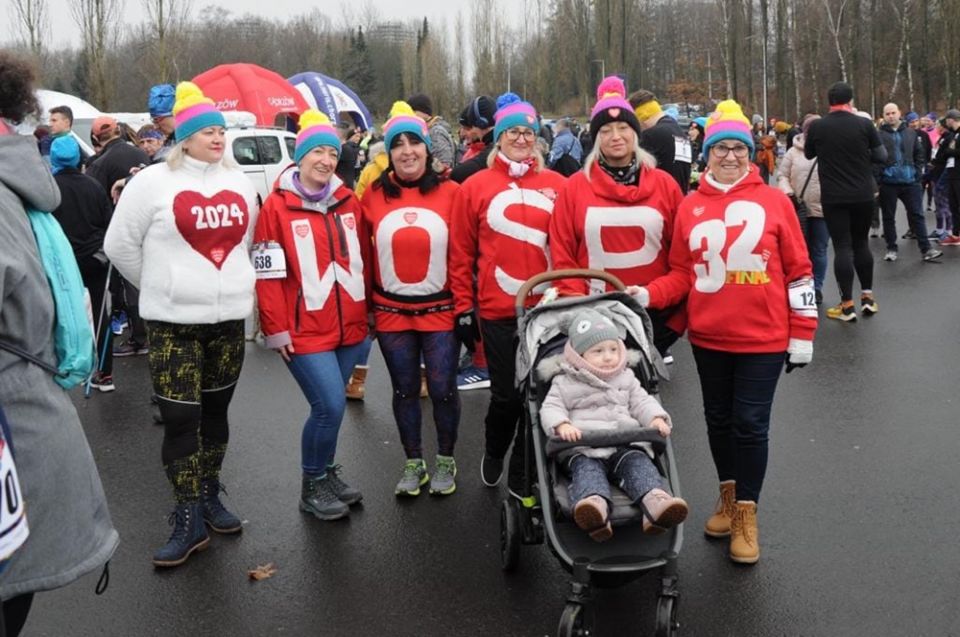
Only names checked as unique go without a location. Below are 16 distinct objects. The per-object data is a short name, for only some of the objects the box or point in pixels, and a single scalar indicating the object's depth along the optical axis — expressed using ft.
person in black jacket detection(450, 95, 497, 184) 25.64
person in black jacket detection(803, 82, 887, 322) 29.19
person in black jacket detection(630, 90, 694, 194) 26.89
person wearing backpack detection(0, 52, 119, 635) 8.26
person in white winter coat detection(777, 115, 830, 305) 32.09
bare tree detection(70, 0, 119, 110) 103.50
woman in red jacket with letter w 15.39
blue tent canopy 89.72
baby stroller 11.44
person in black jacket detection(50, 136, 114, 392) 25.11
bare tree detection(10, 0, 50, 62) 105.60
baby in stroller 11.84
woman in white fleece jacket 14.17
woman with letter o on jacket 16.05
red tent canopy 86.02
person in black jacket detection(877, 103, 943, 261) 39.47
